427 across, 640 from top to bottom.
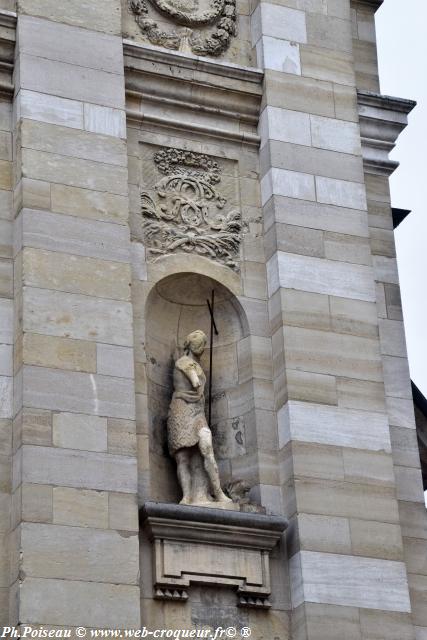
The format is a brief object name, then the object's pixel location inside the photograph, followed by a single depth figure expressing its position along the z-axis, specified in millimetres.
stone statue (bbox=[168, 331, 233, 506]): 18625
